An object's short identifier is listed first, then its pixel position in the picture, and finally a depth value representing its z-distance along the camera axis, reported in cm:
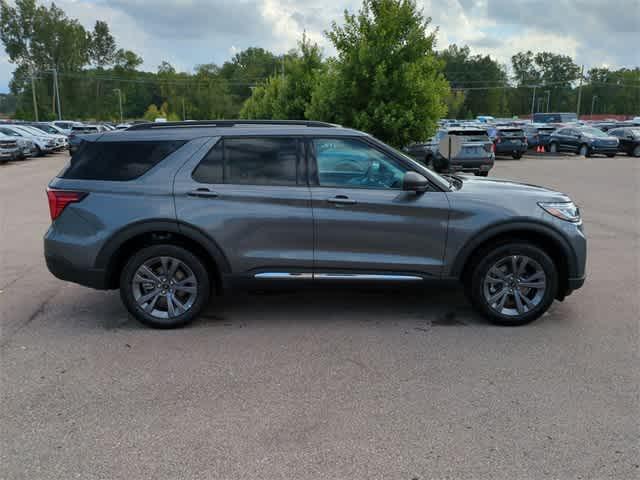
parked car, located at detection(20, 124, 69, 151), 3206
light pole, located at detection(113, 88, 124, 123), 9865
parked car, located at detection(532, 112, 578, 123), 6374
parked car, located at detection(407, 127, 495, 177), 1856
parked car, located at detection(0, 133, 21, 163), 2373
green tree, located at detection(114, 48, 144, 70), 10046
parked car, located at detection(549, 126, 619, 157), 3006
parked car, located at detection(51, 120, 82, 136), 4146
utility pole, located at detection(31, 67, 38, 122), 7668
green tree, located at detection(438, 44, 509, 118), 12012
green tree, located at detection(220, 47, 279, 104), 12062
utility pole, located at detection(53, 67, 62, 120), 7902
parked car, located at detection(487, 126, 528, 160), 2911
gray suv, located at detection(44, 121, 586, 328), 495
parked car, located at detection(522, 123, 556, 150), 3481
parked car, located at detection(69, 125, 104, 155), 3205
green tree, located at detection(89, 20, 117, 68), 9588
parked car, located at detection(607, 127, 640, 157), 3059
